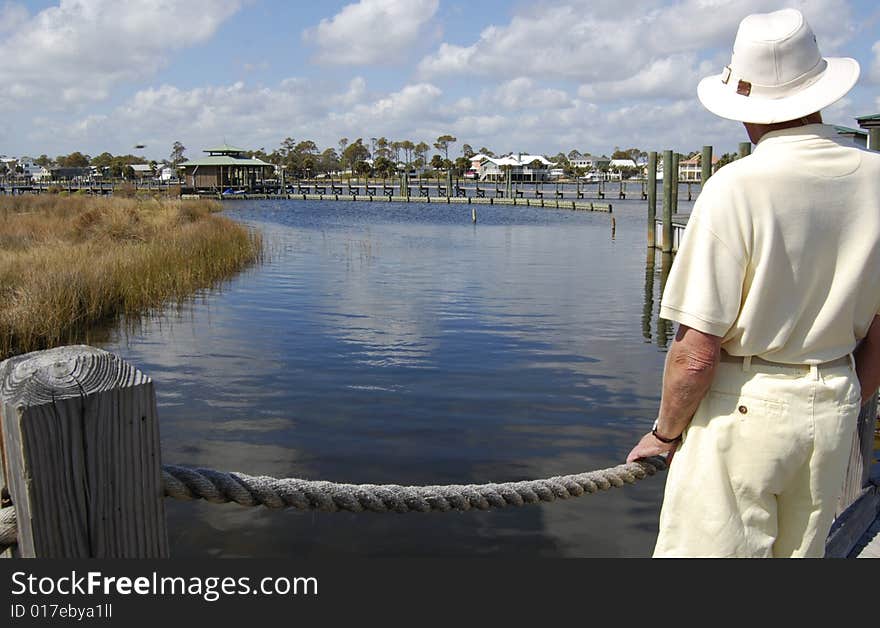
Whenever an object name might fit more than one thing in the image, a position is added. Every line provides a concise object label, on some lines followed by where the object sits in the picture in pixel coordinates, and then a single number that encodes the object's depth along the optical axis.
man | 2.09
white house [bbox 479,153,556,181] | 135.88
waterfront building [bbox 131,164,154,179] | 152.25
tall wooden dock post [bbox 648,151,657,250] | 30.27
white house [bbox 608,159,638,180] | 186.75
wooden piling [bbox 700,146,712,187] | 24.95
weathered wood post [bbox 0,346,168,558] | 1.68
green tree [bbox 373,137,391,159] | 191.38
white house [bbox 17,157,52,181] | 160.43
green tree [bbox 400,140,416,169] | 195.12
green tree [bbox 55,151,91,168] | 179.75
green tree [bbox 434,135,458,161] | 185.50
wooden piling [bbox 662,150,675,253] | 26.14
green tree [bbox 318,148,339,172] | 187.62
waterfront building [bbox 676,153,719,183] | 170.15
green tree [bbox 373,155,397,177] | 130.00
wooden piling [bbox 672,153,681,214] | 27.24
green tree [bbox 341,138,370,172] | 183.86
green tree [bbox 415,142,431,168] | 193.62
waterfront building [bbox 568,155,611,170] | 192.73
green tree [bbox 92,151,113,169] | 170.95
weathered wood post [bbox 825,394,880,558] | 3.61
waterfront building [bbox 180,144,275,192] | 86.06
